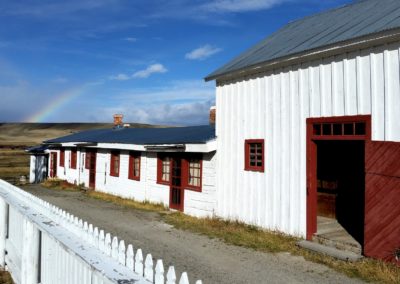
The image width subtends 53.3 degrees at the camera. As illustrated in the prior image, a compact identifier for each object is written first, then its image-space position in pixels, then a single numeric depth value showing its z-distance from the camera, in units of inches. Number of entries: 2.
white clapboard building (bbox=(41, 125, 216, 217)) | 557.9
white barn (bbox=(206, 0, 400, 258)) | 322.7
